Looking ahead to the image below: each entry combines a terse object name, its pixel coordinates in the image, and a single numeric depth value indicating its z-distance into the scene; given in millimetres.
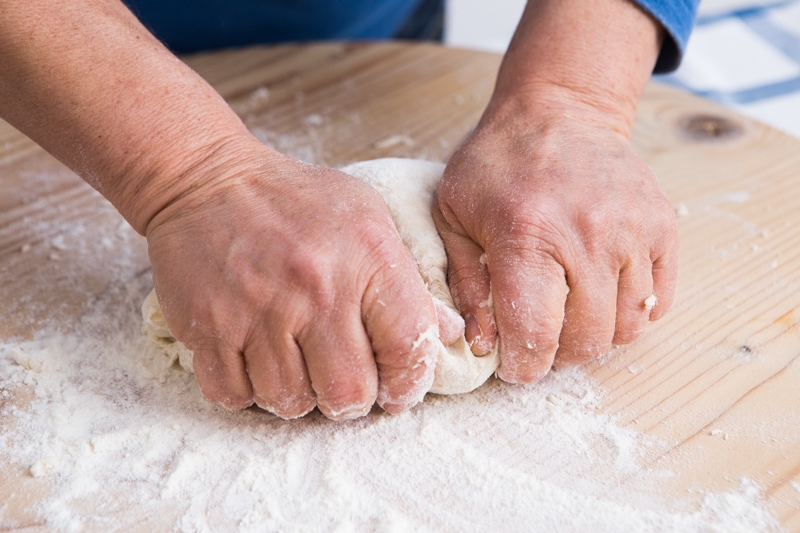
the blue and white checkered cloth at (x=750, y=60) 891
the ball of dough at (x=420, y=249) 479
